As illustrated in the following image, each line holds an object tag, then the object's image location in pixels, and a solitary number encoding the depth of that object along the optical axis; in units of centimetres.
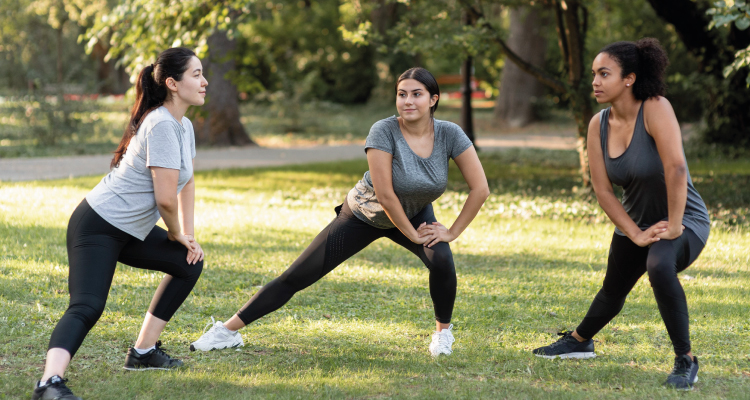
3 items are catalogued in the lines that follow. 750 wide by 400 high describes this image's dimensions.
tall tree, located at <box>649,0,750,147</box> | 1248
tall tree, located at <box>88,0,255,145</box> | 916
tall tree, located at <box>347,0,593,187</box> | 988
